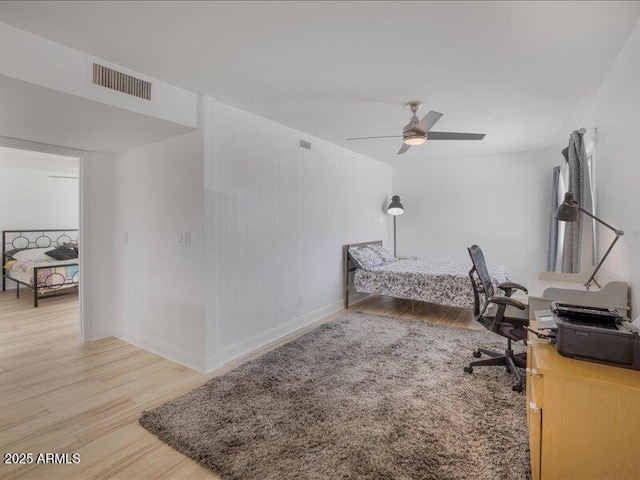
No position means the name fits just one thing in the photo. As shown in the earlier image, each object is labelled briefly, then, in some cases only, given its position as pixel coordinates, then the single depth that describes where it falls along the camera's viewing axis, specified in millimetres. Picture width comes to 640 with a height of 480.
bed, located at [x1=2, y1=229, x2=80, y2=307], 4949
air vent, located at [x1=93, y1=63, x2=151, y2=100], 2154
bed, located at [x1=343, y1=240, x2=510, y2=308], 4000
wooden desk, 1227
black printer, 1334
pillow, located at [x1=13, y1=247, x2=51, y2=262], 5551
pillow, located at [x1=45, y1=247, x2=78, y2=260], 5715
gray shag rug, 1665
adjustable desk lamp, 2154
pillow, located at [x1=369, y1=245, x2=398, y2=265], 5098
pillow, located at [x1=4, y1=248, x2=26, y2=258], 5772
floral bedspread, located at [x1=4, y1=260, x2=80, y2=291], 4922
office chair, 2477
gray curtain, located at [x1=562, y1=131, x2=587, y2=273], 2715
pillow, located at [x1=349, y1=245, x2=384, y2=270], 4639
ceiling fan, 2766
